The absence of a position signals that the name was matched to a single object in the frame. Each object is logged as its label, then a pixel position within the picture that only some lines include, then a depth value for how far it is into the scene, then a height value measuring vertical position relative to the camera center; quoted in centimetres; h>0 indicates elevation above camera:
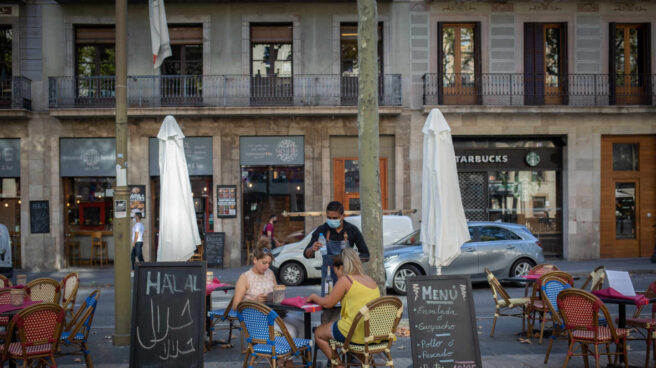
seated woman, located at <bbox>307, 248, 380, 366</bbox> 594 -118
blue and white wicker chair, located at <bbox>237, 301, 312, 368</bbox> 587 -156
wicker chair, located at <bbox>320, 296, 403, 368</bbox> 572 -150
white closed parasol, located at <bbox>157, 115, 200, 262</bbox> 904 -30
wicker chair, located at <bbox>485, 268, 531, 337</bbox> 848 -179
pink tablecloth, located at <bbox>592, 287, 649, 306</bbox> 675 -140
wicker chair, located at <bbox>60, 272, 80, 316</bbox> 820 -143
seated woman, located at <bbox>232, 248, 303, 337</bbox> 684 -123
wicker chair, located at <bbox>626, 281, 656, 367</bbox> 659 -174
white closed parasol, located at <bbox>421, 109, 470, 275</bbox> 888 -22
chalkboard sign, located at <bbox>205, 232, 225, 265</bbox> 1867 -210
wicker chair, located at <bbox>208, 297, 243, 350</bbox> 731 -180
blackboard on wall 1906 -108
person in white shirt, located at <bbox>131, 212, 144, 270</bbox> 1648 -159
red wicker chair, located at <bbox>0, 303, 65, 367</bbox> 580 -153
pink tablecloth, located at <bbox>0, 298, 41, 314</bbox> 682 -149
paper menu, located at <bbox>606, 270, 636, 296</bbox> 695 -124
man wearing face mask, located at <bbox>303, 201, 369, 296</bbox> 803 -73
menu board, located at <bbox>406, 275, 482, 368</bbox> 570 -142
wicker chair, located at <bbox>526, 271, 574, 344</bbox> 770 -176
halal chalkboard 592 -137
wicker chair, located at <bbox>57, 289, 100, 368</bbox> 660 -171
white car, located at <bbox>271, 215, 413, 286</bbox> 1454 -193
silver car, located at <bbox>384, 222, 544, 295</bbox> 1296 -169
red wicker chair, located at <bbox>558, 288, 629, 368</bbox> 626 -157
